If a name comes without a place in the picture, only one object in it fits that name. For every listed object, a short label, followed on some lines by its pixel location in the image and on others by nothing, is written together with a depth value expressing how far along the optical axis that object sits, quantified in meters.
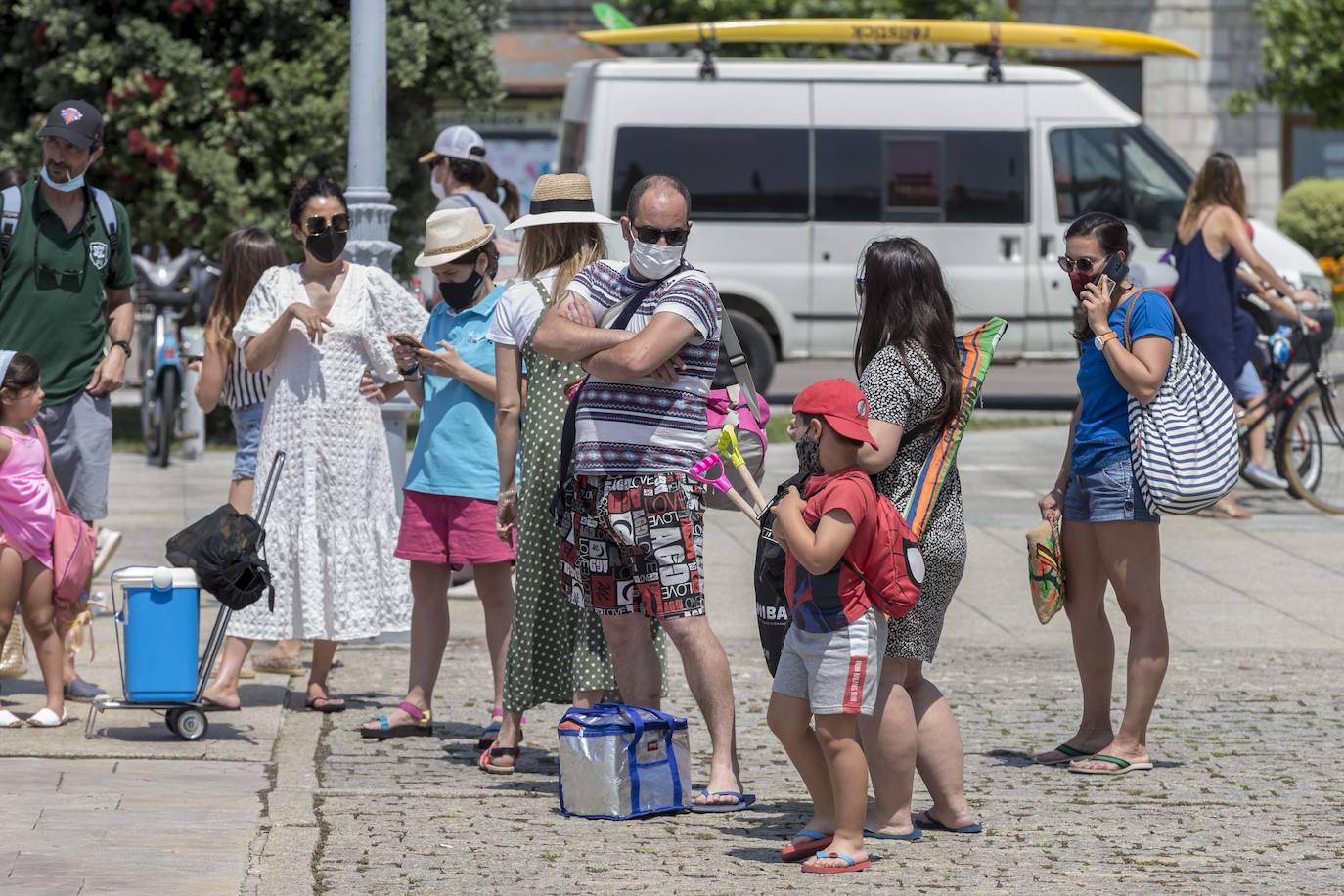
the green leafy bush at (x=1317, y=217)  55.22
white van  33.31
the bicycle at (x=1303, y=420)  23.73
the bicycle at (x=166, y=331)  27.67
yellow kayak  34.53
